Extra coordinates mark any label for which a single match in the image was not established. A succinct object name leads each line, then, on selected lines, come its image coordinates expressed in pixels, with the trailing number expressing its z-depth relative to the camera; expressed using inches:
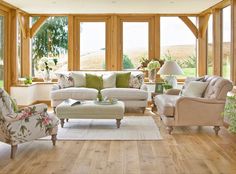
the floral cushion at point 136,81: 349.4
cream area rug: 229.6
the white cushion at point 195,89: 256.8
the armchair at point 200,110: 236.7
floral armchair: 179.8
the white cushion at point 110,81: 351.1
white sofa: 326.6
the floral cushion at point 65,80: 346.9
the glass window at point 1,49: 342.3
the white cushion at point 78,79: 351.1
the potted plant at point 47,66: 389.7
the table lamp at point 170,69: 323.0
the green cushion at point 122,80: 350.6
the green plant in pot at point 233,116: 165.0
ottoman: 253.1
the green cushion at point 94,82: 350.3
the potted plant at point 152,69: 375.6
